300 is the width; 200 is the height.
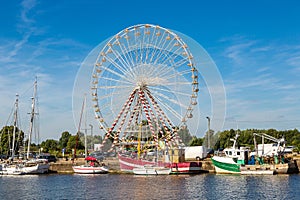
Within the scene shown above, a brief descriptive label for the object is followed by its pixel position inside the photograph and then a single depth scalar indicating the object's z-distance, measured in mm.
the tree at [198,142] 143850
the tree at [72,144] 150300
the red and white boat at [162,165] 75250
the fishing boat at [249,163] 70625
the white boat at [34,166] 86062
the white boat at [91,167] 82938
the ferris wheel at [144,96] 71938
